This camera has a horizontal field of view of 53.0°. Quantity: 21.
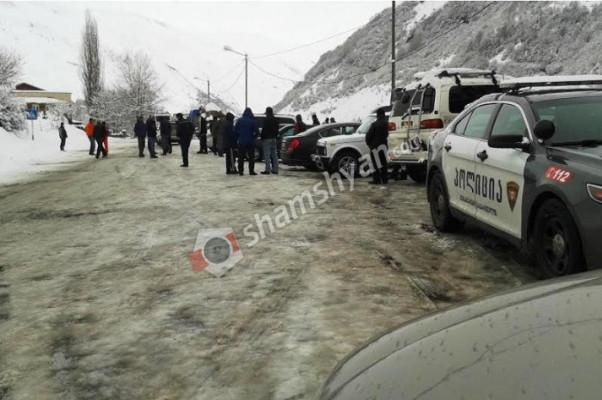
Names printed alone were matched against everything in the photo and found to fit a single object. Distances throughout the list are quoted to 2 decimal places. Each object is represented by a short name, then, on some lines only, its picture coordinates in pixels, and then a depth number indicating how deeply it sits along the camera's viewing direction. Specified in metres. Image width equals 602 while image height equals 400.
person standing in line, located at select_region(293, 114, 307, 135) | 19.67
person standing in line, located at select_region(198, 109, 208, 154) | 26.56
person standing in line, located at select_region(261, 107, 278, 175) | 15.37
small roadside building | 90.49
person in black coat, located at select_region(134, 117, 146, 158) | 25.30
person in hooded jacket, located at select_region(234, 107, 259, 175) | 15.28
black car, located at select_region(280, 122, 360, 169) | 16.34
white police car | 4.18
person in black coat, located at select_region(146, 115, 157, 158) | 23.69
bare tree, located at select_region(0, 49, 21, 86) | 33.55
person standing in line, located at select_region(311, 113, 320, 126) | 23.56
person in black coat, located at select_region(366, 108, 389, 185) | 12.82
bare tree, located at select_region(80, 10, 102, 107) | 71.31
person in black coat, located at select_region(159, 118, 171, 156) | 25.91
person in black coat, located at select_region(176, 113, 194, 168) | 18.42
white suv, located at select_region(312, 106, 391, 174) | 14.60
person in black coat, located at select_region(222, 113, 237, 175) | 15.94
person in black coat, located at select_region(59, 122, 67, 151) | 30.84
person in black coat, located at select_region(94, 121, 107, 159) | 24.77
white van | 11.62
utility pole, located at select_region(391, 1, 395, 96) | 24.62
